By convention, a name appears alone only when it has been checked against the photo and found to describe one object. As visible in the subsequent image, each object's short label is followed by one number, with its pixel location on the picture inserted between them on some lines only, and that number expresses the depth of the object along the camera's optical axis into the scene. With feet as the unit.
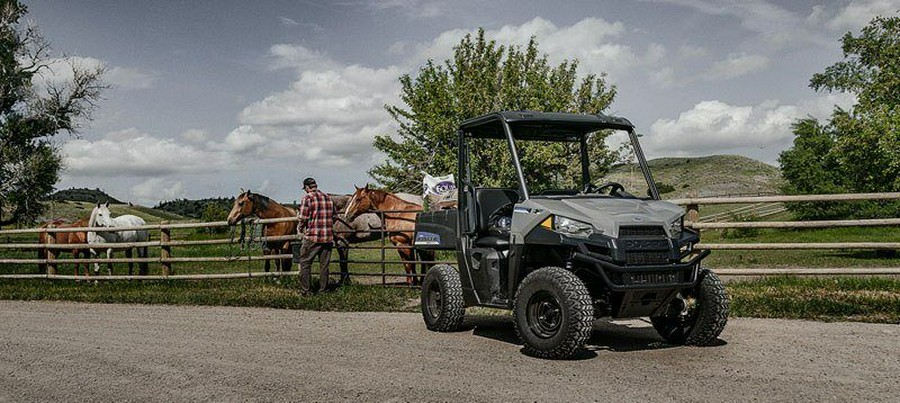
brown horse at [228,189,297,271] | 56.13
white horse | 64.85
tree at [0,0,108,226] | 121.70
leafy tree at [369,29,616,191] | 132.57
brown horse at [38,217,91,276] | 68.44
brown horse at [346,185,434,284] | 53.57
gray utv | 22.85
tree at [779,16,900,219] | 93.76
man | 45.52
